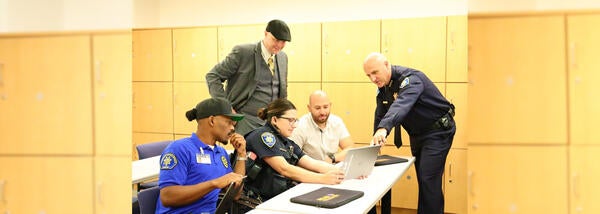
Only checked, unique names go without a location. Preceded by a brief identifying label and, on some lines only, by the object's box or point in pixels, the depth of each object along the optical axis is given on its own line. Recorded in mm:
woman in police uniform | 2354
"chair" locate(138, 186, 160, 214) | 2000
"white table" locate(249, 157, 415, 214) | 1792
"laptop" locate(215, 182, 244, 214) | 1767
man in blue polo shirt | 1979
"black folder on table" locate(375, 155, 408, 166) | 2931
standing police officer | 2971
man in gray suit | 3080
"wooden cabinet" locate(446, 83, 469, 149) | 3834
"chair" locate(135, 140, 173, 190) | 3211
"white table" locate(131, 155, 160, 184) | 2668
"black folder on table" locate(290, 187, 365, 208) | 1833
